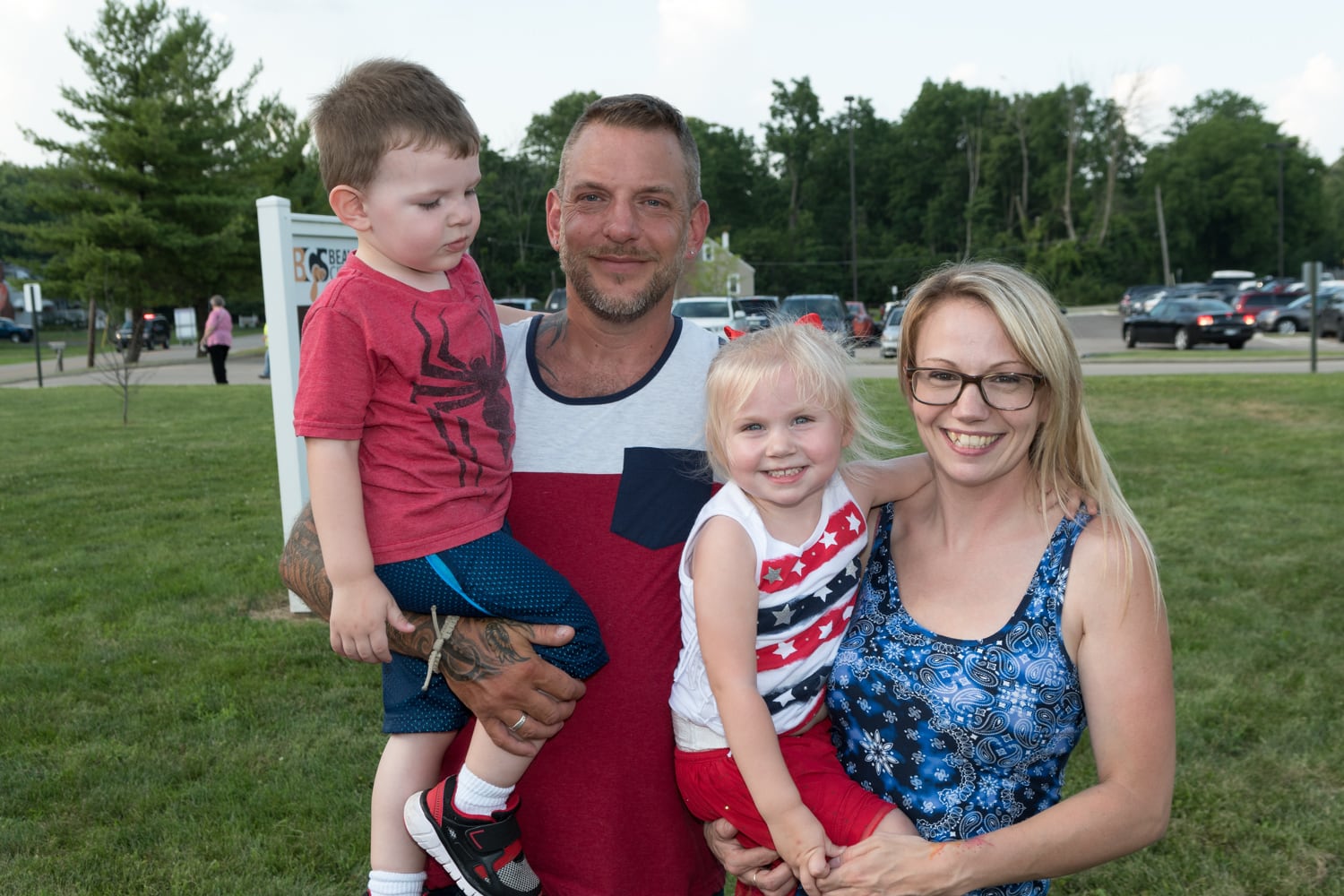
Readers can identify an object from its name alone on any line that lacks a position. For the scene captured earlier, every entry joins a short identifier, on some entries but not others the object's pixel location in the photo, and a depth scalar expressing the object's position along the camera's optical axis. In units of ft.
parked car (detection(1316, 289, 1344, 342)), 108.17
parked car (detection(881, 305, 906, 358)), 99.09
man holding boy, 7.88
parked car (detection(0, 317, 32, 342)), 174.40
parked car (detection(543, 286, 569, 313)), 86.15
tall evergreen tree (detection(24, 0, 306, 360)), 120.16
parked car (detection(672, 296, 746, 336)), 88.63
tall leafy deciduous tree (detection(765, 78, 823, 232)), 298.56
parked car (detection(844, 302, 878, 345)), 96.37
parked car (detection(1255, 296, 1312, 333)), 126.52
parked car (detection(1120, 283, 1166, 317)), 174.91
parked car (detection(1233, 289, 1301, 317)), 132.98
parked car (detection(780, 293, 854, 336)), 101.87
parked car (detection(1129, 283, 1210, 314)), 152.95
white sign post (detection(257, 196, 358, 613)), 20.38
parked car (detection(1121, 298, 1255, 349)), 101.71
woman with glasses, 6.24
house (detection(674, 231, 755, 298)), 154.51
